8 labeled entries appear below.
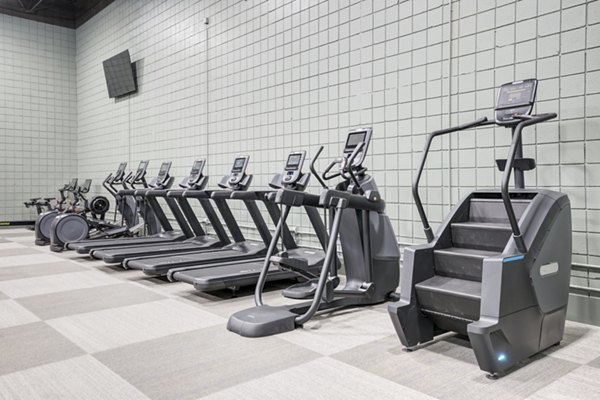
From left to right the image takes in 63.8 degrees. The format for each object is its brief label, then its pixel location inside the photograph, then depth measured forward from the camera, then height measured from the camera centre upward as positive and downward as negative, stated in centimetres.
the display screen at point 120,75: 911 +226
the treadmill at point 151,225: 611 -49
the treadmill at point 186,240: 535 -62
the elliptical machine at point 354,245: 329 -42
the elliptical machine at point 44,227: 750 -56
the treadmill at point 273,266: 385 -70
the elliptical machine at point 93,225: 677 -50
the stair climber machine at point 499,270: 234 -43
